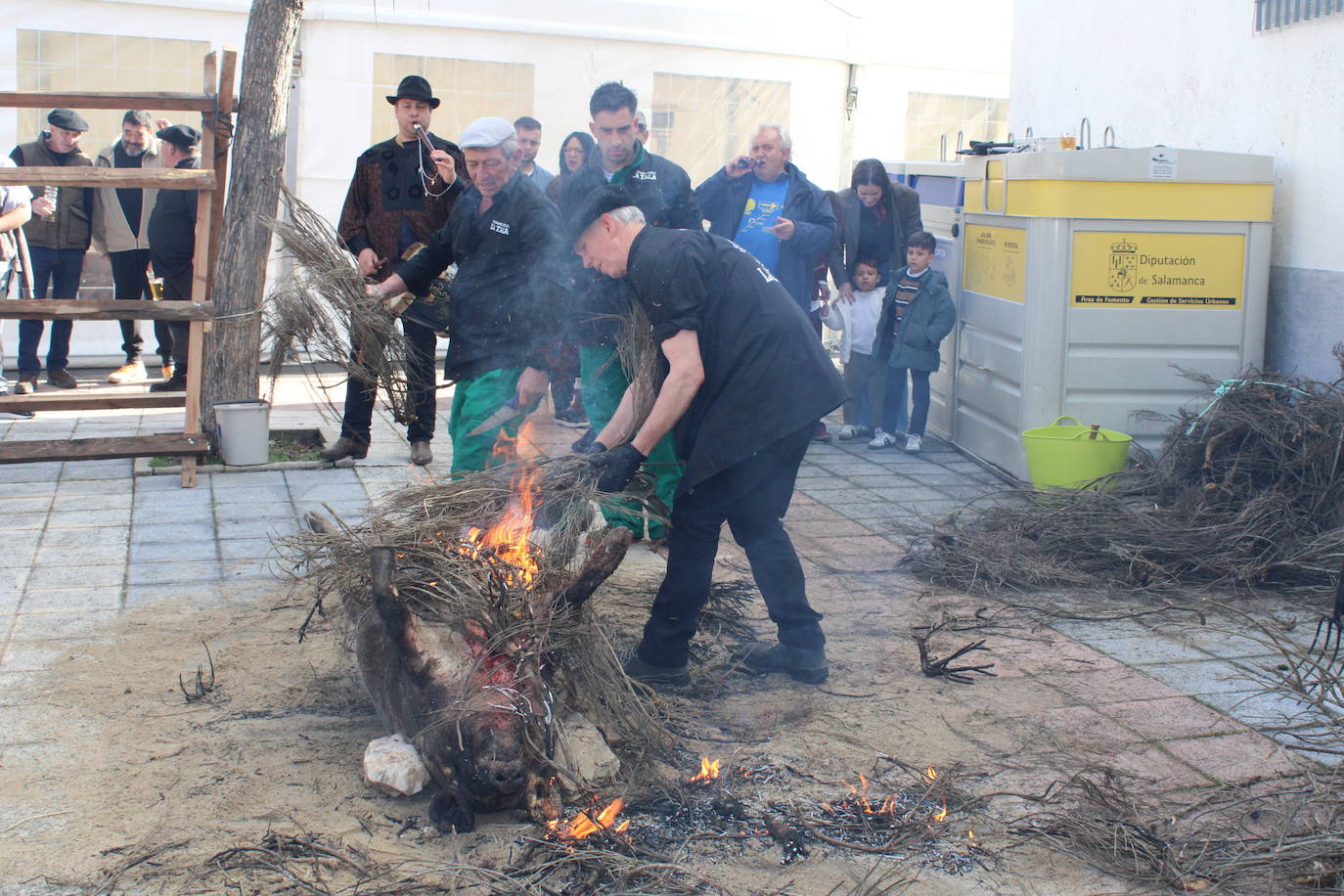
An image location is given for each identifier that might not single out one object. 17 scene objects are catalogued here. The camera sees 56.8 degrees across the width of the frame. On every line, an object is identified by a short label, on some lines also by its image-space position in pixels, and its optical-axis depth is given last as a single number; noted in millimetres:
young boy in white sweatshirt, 8781
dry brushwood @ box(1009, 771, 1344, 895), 3092
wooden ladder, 6926
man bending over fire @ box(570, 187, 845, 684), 4113
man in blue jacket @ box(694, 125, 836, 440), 8172
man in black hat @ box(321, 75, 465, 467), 6801
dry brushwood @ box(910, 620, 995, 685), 4492
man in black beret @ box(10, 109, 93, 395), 9375
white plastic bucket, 7457
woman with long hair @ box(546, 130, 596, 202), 9164
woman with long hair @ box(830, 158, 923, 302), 8828
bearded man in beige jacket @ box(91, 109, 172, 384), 9695
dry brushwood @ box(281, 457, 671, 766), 3576
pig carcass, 3334
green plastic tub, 6793
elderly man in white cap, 5602
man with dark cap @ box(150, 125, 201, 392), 9453
